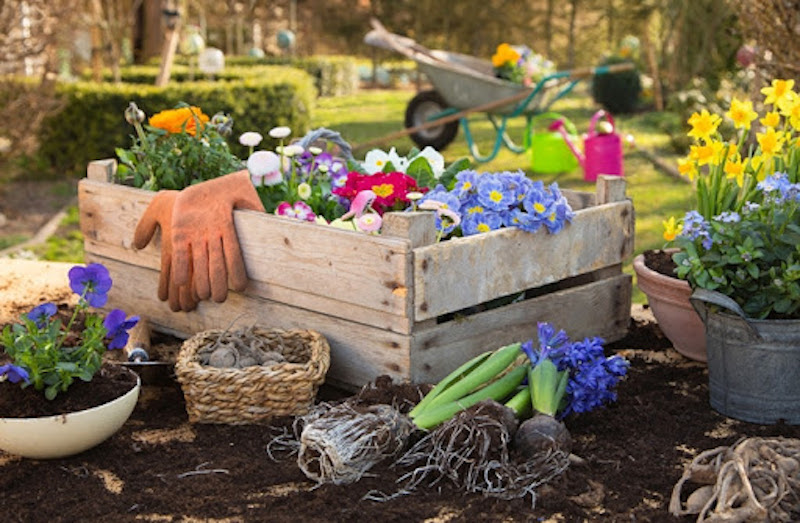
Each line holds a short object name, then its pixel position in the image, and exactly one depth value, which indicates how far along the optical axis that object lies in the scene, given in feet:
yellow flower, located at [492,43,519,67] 28.35
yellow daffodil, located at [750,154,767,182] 10.47
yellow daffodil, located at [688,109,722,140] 10.16
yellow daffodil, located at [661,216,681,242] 10.84
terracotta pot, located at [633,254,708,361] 10.85
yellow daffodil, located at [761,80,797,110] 9.88
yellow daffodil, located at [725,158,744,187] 10.18
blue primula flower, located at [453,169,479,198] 10.91
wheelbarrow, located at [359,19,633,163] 25.68
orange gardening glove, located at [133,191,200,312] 11.26
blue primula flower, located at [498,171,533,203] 10.73
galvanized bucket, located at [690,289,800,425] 9.23
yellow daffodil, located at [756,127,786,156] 9.80
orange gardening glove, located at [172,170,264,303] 10.93
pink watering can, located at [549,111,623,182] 23.39
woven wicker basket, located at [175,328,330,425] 9.30
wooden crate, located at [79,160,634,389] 9.70
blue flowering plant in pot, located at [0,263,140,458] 8.51
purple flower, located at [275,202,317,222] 11.09
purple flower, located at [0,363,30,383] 8.44
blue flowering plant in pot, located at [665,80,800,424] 9.20
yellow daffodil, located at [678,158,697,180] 10.45
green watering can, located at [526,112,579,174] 25.75
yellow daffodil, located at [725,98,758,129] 9.86
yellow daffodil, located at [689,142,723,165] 10.23
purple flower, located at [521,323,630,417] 9.23
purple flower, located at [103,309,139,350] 9.27
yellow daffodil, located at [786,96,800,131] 9.75
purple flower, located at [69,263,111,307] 9.23
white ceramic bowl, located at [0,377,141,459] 8.45
